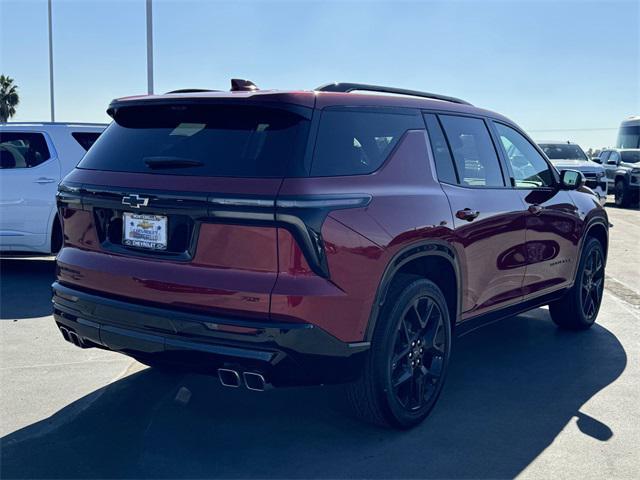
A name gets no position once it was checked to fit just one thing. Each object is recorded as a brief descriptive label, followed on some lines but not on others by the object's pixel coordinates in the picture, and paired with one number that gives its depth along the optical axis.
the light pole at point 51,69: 35.31
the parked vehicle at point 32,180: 8.43
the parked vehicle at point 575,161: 19.33
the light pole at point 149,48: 15.71
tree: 64.06
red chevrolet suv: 3.36
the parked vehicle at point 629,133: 27.30
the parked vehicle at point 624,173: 21.72
